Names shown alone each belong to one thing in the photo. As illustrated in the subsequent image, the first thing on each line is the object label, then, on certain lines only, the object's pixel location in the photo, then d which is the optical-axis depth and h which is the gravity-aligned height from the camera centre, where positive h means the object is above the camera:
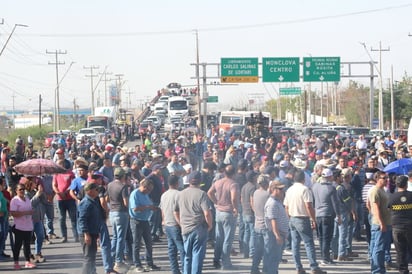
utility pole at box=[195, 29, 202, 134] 51.17 +1.54
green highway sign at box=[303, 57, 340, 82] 51.16 +1.67
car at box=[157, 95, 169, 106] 89.82 +0.02
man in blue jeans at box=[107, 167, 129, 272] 14.20 -1.94
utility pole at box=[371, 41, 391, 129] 63.78 -1.18
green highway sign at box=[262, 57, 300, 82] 51.03 +1.71
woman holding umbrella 15.41 -2.08
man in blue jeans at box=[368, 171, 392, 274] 13.05 -2.02
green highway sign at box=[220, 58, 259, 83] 51.25 +1.72
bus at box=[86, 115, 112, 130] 66.31 -1.71
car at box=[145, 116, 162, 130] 70.81 -2.02
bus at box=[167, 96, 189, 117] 80.36 -0.68
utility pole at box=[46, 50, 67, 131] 78.44 -0.53
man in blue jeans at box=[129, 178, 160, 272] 14.17 -2.06
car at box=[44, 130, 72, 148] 49.11 -2.36
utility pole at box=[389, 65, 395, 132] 66.19 -1.20
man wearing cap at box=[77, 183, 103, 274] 12.56 -1.88
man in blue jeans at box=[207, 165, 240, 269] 14.58 -2.02
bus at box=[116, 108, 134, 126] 88.43 -1.85
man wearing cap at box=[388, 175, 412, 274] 12.41 -1.82
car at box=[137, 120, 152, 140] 52.67 -2.06
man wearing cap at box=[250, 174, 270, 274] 13.44 -1.95
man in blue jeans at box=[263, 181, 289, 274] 12.88 -2.02
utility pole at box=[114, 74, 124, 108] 136.82 +2.58
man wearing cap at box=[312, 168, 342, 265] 14.72 -2.01
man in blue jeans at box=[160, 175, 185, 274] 12.63 -1.87
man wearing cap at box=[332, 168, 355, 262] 15.31 -2.44
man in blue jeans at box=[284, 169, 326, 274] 13.56 -1.90
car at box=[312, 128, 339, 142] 43.04 -1.95
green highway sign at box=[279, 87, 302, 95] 92.69 +0.72
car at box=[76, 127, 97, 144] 58.03 -2.26
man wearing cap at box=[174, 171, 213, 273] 12.13 -1.78
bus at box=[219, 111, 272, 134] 56.52 -1.46
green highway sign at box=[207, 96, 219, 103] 90.26 -0.09
